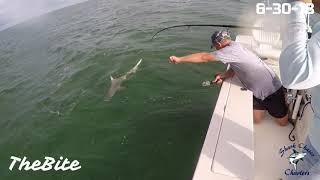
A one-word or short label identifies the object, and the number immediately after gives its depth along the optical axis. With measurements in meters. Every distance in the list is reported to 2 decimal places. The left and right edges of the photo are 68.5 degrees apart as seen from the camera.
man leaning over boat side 3.60
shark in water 6.08
